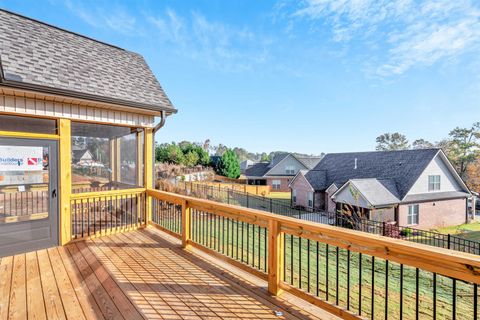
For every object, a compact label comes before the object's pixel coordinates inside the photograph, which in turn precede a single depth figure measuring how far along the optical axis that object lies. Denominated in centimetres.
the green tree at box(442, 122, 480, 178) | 2734
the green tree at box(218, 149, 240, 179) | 2983
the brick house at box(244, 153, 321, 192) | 3072
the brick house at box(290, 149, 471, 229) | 1428
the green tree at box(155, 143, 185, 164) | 2662
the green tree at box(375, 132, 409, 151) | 4462
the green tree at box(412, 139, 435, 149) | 4176
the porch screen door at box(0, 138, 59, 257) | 380
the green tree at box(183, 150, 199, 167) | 2730
